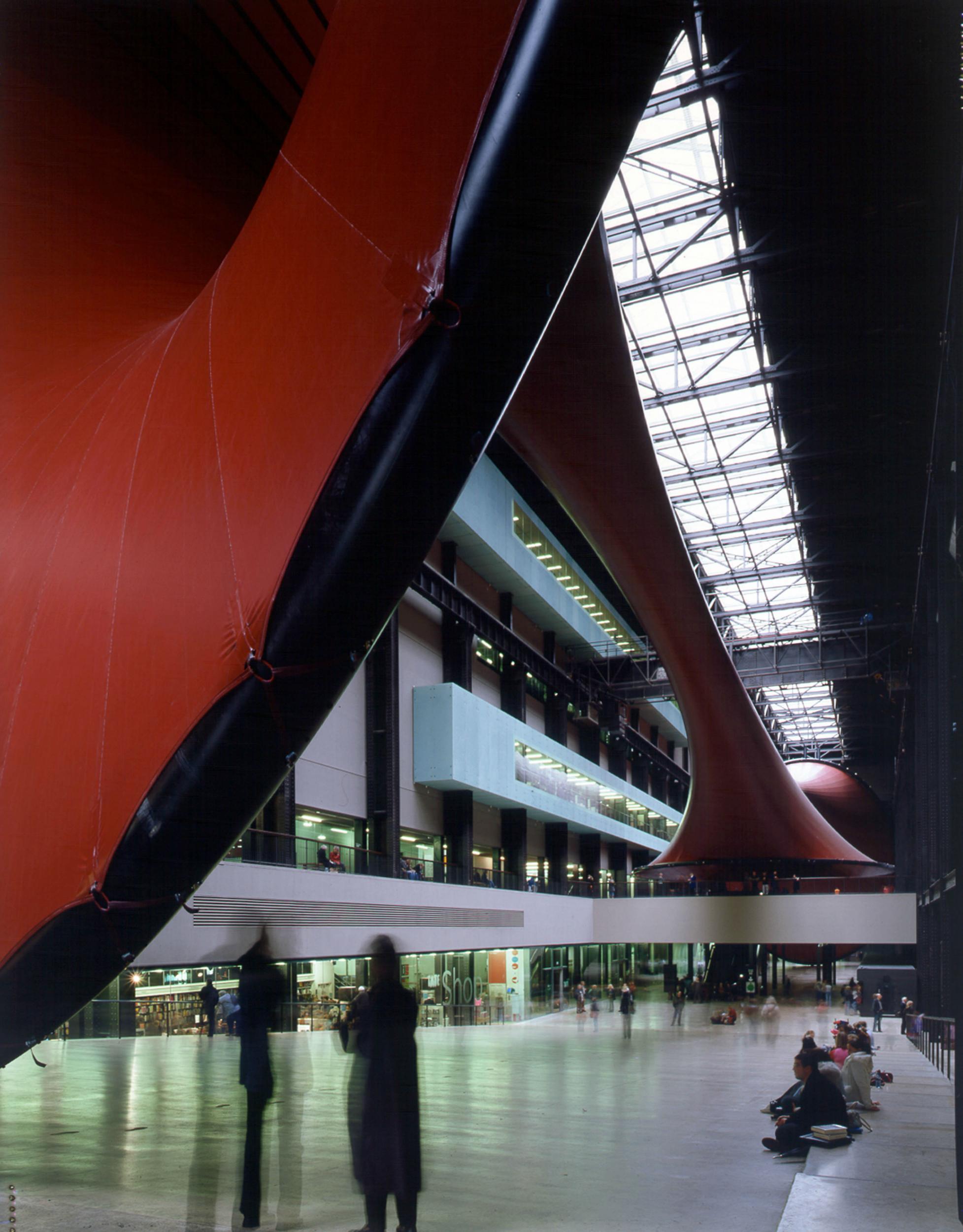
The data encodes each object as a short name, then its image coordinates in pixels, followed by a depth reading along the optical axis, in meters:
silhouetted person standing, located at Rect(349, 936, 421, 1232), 4.52
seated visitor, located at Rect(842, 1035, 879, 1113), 10.20
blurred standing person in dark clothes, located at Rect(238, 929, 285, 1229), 4.89
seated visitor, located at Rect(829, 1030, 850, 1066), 12.37
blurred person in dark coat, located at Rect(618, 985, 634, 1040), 22.70
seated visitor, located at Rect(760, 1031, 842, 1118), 8.67
